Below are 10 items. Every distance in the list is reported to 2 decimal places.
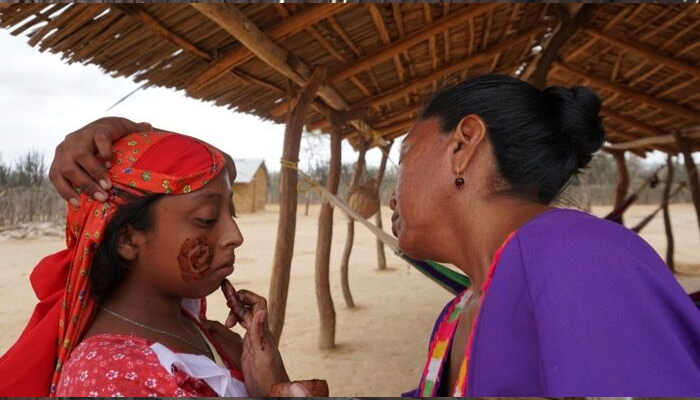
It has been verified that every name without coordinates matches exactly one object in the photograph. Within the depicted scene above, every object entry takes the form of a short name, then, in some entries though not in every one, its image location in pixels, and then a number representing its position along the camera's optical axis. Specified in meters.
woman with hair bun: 0.60
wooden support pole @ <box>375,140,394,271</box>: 7.76
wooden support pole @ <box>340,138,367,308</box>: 6.89
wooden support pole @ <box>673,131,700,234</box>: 7.04
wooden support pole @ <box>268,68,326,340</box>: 3.96
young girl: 0.99
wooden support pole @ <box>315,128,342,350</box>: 5.21
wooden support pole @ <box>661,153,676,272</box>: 8.34
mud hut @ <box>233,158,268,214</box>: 22.16
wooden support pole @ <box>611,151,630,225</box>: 9.09
